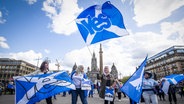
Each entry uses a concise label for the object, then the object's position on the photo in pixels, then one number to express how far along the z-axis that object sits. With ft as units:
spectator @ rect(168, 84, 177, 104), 33.03
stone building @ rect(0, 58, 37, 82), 300.20
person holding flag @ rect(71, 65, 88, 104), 18.84
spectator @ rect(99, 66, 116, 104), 19.52
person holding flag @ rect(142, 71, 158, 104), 19.39
